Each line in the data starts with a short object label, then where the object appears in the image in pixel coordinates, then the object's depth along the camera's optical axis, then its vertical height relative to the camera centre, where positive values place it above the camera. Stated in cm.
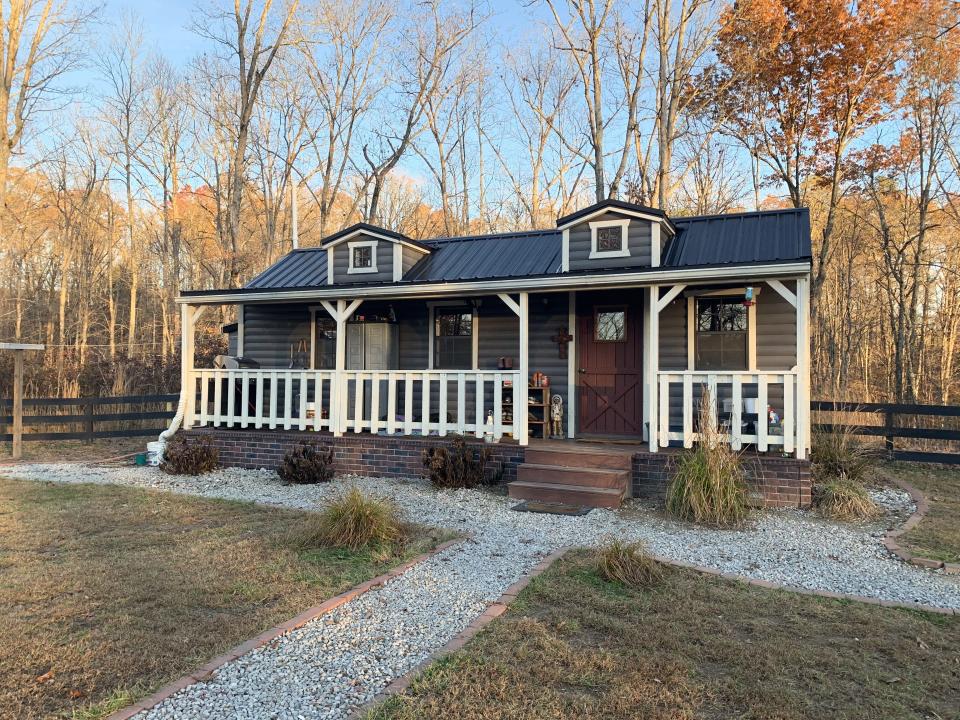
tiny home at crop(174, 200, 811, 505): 766 +55
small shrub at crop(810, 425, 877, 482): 819 -96
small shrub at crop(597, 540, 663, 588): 452 -134
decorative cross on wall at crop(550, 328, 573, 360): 976 +68
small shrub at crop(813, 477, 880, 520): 668 -127
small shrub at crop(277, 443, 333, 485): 842 -115
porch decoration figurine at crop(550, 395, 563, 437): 970 -52
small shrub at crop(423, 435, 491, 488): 801 -107
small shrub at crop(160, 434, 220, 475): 902 -111
